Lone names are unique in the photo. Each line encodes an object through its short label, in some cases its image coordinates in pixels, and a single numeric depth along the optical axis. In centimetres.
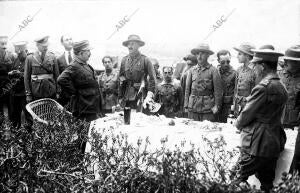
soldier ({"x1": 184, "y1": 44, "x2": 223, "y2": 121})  593
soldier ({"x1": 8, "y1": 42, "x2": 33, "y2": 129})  752
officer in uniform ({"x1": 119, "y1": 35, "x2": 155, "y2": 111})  646
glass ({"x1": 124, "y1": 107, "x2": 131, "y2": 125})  446
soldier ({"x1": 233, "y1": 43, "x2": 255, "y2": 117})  636
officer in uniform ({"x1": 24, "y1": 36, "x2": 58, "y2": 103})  665
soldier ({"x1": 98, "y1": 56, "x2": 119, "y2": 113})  755
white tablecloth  355
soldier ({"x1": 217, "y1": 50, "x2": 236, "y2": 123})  715
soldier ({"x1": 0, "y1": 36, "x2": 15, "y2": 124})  803
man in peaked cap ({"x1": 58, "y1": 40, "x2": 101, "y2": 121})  533
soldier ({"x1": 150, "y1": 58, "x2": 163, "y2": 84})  1040
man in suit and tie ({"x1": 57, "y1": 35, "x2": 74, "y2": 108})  690
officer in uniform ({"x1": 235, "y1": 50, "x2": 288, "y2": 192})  324
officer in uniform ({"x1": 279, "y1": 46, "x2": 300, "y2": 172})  492
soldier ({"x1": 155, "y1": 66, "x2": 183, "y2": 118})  713
